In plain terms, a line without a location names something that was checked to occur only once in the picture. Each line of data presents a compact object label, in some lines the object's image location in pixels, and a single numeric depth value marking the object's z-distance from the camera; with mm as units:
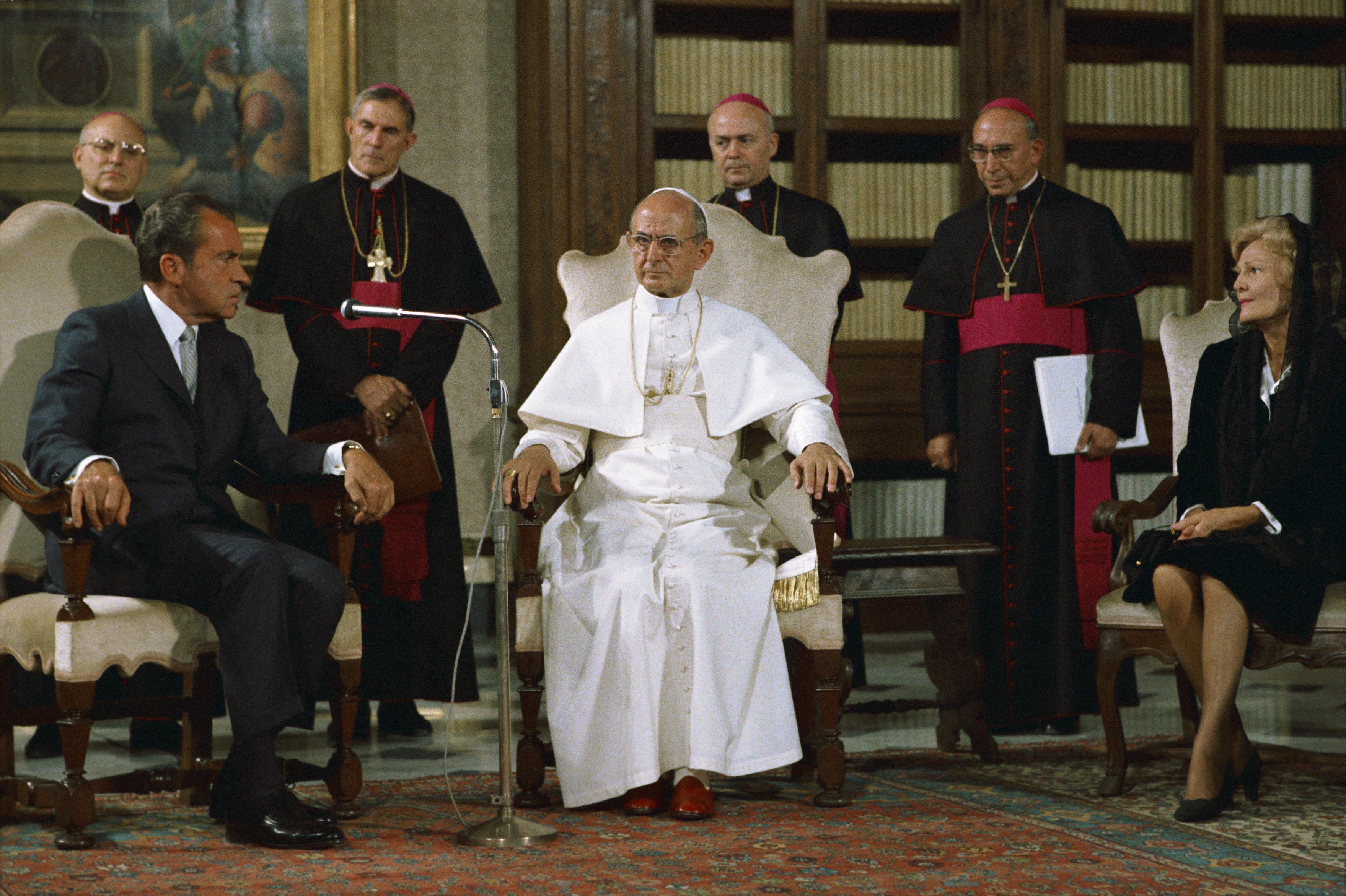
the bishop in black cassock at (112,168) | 8750
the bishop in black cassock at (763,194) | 9141
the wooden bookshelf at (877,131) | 11398
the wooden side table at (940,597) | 7797
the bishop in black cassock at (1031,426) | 8891
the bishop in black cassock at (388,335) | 8820
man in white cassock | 6863
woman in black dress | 6758
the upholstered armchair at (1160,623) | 6852
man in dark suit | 6309
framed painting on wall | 11273
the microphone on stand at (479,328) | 5949
